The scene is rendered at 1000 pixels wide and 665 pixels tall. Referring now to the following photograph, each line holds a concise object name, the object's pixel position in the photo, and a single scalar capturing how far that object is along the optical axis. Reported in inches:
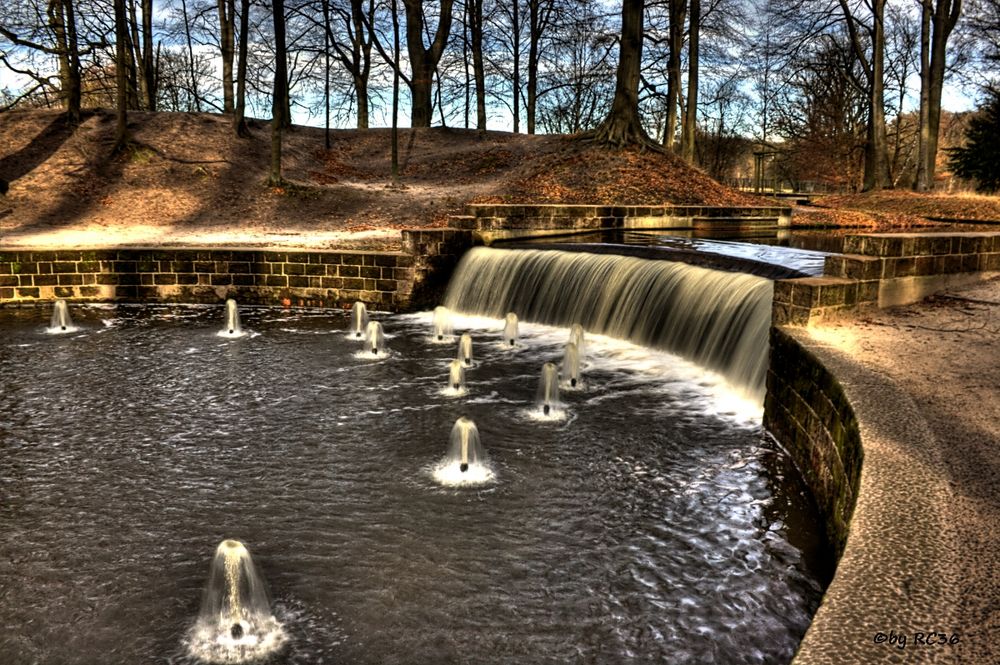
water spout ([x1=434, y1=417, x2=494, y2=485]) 235.1
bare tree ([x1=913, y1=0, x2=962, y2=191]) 985.5
